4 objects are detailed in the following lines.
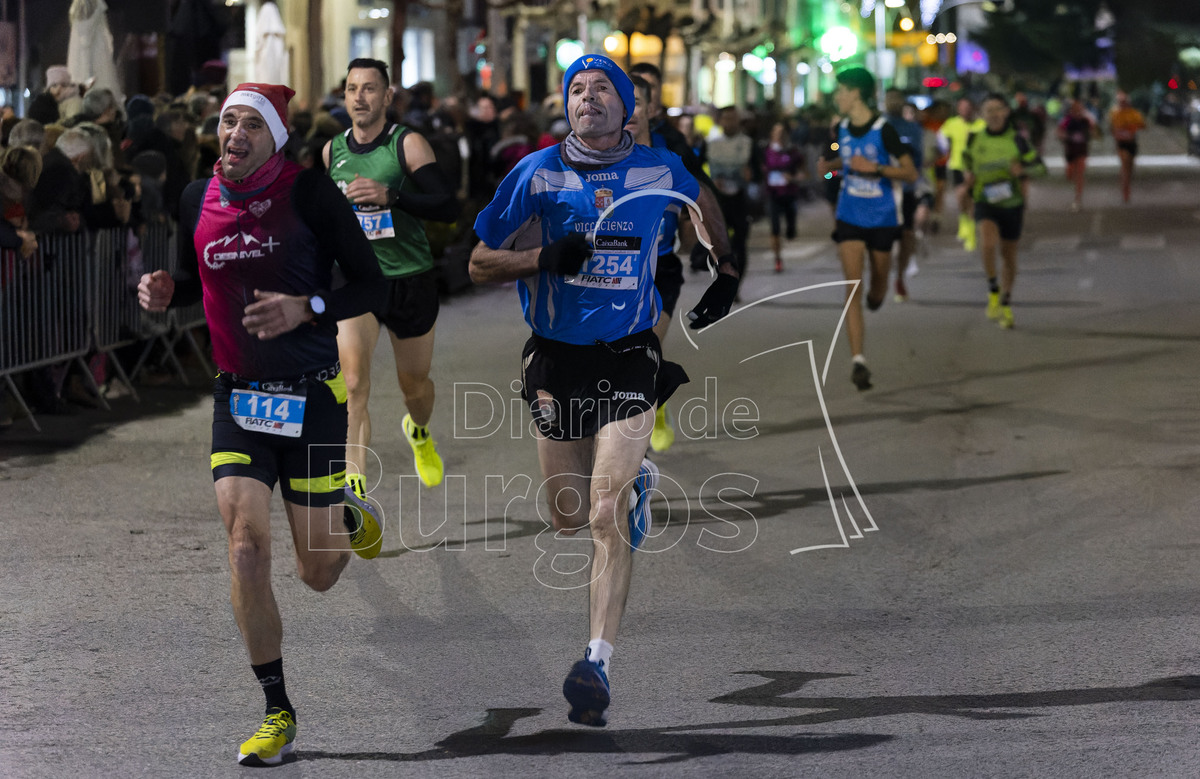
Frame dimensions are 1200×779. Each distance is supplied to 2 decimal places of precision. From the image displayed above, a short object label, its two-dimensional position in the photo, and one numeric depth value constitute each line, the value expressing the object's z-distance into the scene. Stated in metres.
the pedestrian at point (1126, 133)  34.75
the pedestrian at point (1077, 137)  32.94
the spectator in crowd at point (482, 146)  21.02
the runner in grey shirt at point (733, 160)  19.14
